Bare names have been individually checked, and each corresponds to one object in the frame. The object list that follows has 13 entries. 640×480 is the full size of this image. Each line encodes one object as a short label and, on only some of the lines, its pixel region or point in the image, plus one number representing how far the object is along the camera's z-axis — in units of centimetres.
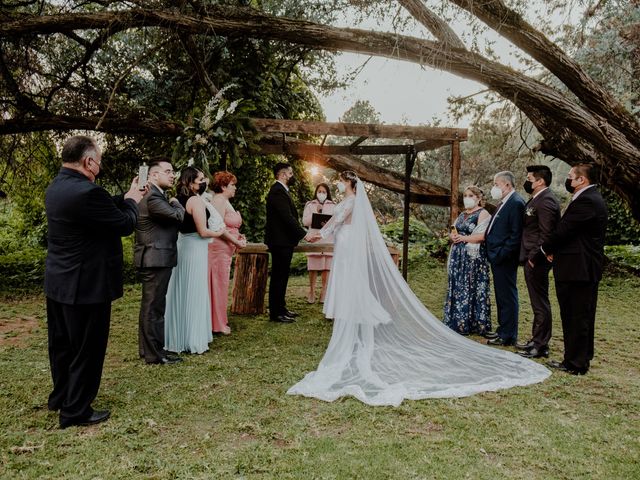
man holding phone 346
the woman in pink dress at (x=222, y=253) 641
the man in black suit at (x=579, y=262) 479
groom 721
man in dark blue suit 602
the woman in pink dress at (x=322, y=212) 872
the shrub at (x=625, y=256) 1180
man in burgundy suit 551
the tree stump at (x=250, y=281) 774
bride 435
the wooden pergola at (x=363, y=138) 798
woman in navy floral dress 654
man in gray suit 491
